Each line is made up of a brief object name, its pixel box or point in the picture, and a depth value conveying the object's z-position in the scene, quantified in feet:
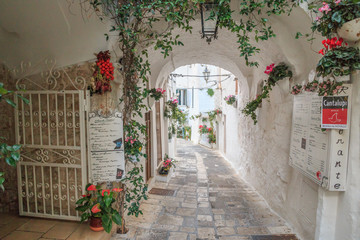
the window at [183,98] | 60.90
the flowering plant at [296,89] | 9.79
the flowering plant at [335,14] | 5.93
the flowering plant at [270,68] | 11.28
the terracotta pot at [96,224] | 8.56
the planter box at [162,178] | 18.56
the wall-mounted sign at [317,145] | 7.18
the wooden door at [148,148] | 17.00
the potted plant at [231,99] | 25.24
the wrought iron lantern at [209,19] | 8.25
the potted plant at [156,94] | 15.92
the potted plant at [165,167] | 19.02
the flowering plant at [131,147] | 9.30
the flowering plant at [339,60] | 6.30
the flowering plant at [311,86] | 8.33
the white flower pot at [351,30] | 6.03
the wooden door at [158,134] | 20.78
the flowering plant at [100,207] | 7.97
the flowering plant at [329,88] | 6.96
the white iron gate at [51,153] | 8.95
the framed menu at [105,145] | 8.85
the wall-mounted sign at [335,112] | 6.97
